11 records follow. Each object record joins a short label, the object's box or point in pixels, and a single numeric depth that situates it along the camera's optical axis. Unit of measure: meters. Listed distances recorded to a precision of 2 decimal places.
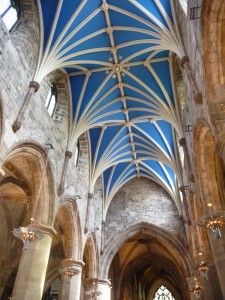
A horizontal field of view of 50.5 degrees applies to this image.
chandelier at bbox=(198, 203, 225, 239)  6.32
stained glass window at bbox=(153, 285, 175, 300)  23.51
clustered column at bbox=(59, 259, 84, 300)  9.46
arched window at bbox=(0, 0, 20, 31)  7.91
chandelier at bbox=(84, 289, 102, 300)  12.05
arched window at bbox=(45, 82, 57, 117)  10.47
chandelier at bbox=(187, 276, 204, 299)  11.01
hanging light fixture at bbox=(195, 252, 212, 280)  8.52
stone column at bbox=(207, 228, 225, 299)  6.47
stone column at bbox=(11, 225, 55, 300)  7.06
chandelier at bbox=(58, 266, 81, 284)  9.28
